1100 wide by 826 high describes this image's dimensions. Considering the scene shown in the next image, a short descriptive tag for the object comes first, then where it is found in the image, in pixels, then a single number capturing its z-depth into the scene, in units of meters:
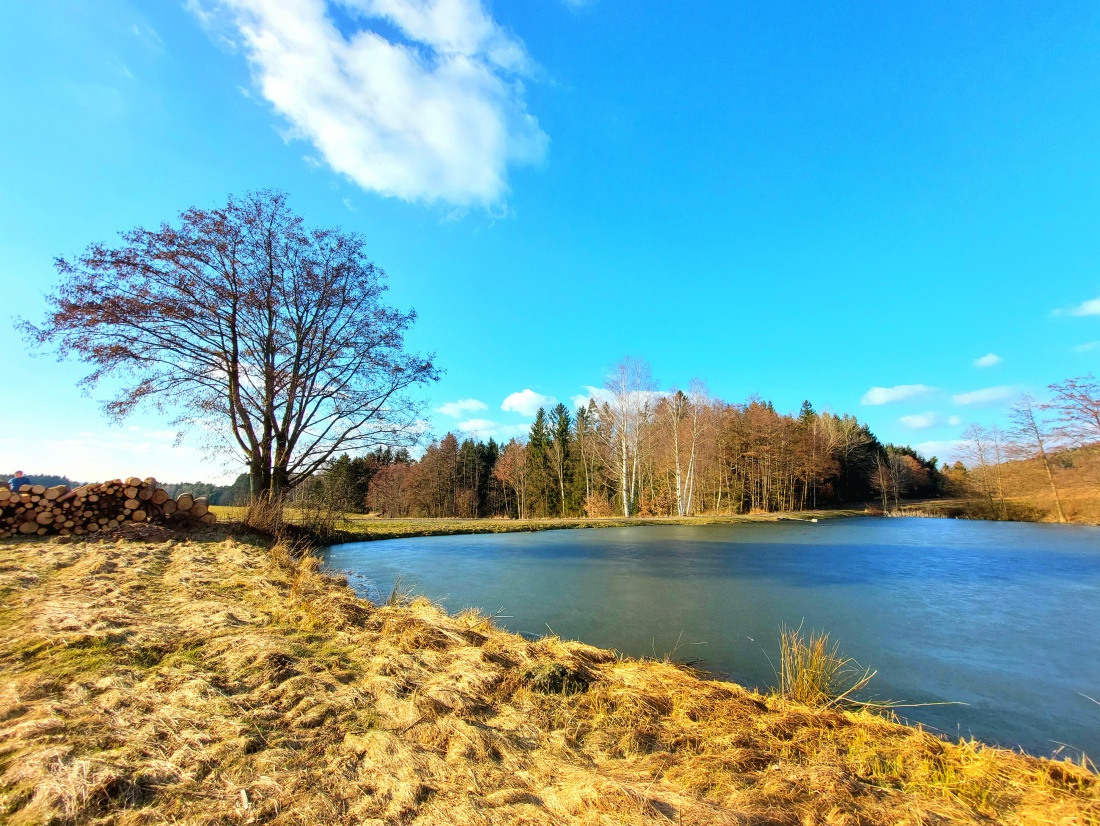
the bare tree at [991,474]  32.66
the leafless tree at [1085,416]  27.78
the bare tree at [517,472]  48.59
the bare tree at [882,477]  47.84
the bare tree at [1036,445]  30.09
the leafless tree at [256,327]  11.59
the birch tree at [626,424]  32.19
